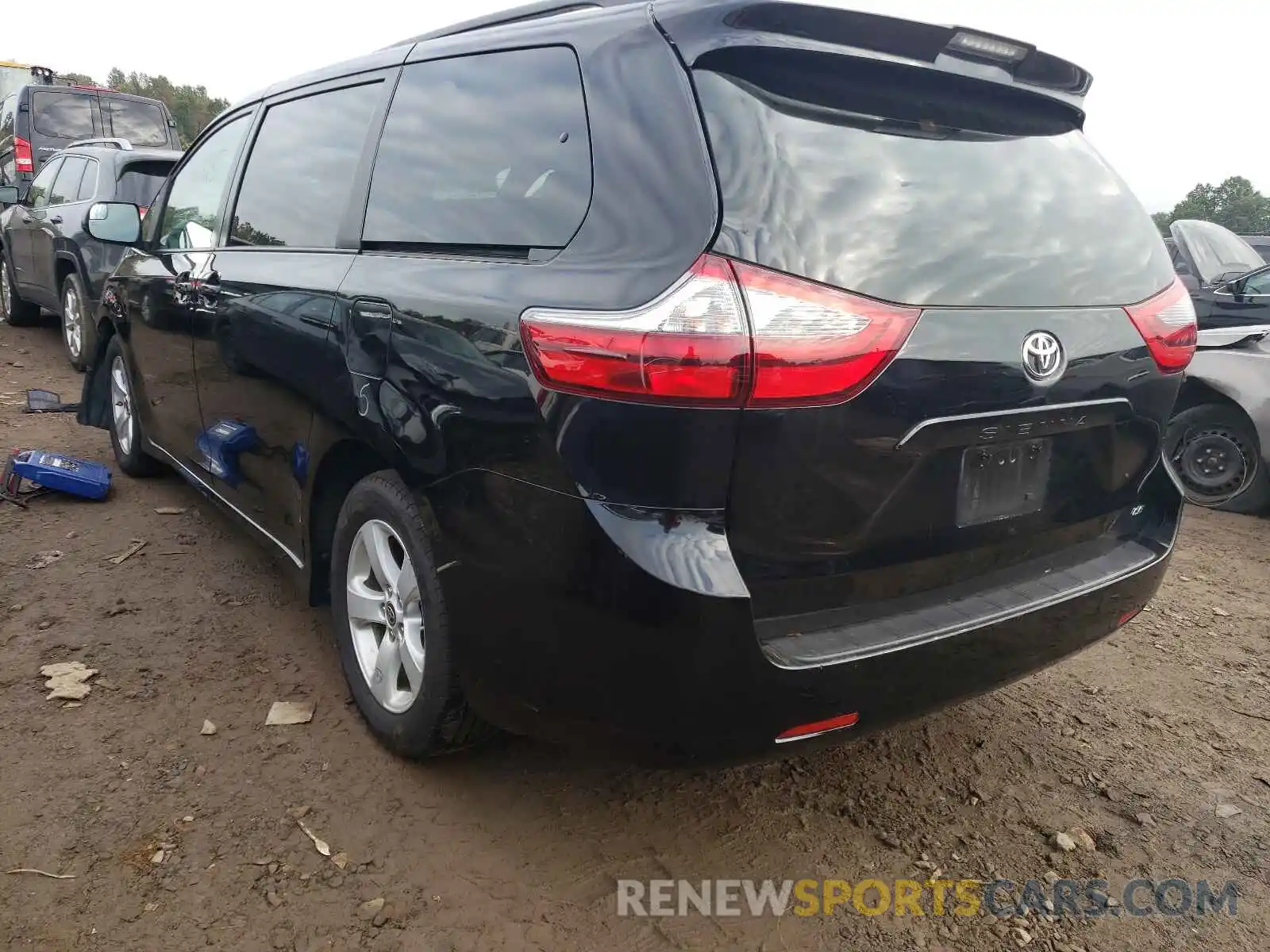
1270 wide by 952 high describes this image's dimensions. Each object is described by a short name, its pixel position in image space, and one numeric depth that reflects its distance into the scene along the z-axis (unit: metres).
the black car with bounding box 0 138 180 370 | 6.74
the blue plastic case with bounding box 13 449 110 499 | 4.29
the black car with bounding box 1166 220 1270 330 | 7.13
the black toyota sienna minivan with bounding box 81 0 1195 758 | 1.65
